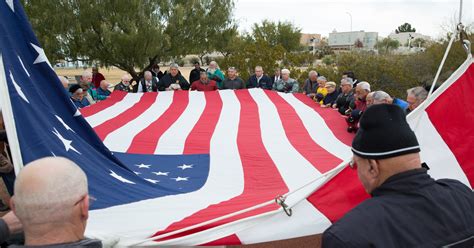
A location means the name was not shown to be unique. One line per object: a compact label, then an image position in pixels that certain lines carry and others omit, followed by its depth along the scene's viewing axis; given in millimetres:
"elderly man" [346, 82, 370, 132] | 4723
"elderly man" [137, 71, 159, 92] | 7777
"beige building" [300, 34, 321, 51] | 88038
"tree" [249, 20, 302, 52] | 29031
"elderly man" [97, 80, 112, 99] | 7353
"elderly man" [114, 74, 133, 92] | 7582
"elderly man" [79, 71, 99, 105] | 6398
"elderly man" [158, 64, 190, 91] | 7901
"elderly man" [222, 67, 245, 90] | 7625
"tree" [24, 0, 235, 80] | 12156
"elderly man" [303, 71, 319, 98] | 7691
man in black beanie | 1160
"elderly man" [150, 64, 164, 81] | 9102
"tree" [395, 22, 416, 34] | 85881
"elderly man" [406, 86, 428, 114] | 3705
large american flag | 2029
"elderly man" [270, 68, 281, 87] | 8523
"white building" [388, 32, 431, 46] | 63988
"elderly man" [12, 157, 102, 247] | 1120
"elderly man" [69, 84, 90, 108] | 5871
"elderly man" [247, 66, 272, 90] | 8180
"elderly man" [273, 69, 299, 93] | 8102
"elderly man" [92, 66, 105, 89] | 9367
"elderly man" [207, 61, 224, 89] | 8375
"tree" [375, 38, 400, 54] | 41625
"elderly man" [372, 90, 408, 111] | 3961
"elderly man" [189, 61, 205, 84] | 9250
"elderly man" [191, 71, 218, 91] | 7438
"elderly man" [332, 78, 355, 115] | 5599
